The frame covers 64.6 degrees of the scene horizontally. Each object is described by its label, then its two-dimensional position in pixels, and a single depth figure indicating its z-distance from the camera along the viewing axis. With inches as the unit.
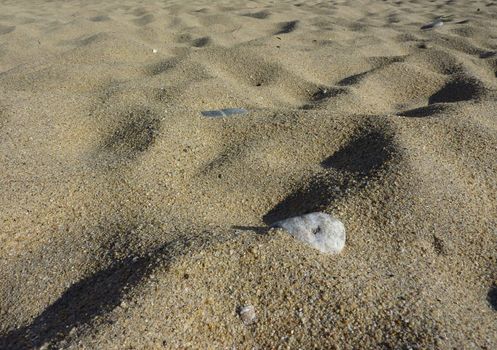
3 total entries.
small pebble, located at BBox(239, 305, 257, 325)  8.0
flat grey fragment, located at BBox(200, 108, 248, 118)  15.5
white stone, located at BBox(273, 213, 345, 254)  9.6
